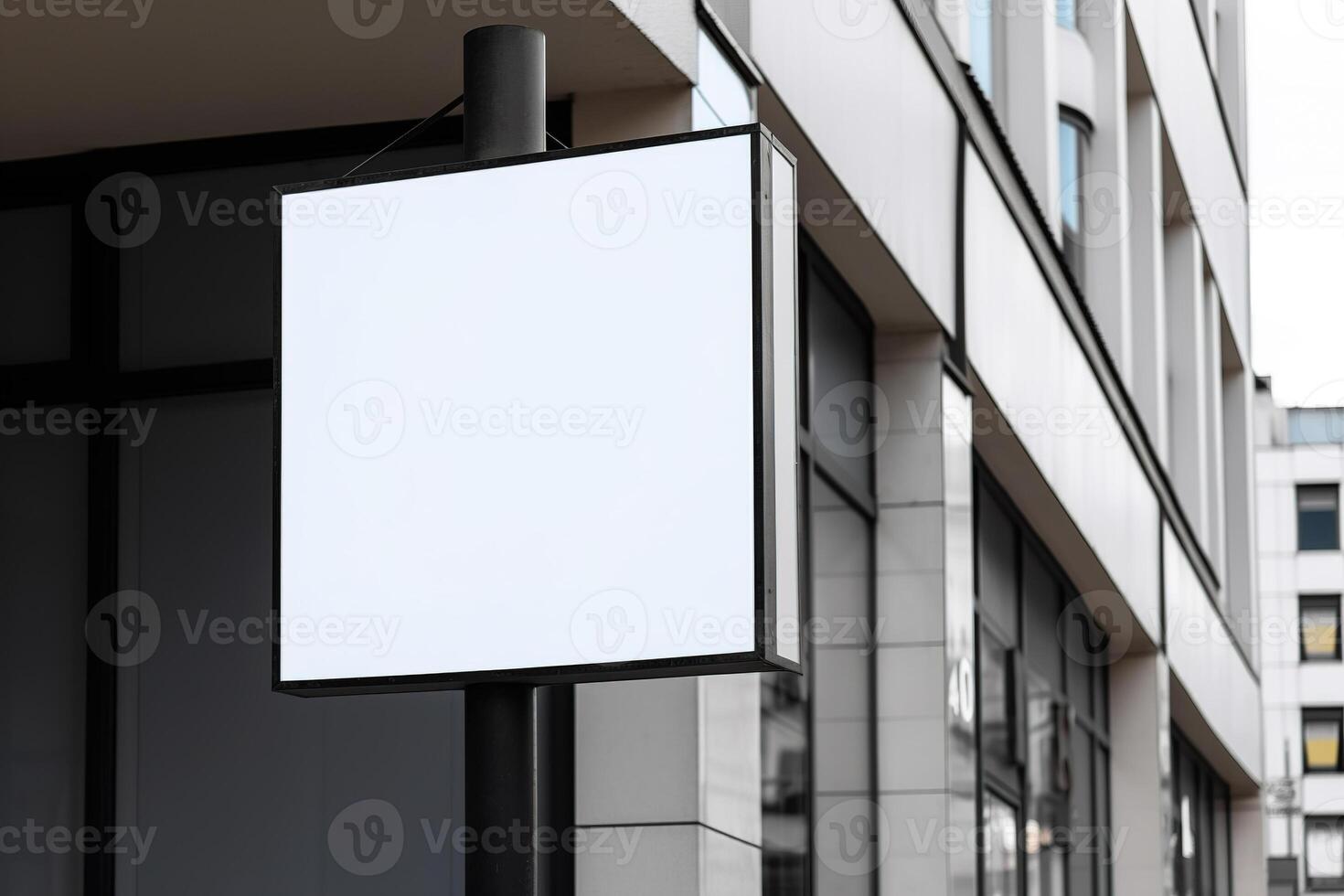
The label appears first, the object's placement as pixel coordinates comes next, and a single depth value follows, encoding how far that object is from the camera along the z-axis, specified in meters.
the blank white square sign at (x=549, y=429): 7.36
